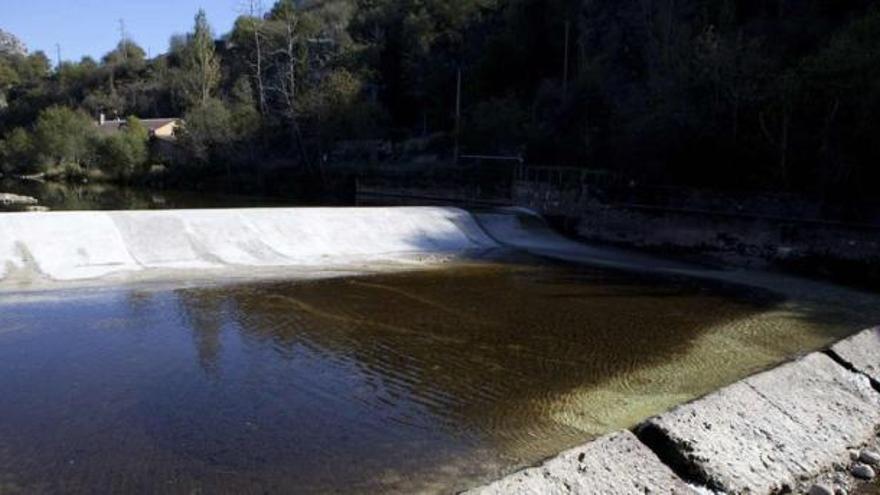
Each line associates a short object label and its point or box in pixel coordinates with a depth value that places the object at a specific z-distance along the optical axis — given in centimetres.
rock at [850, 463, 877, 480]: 550
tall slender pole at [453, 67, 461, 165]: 3562
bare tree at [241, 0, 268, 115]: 4372
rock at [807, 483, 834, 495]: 505
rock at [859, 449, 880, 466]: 575
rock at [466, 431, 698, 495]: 447
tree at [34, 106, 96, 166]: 5134
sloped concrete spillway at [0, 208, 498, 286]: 1285
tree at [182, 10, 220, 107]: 5266
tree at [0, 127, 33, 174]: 5347
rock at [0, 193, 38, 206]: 3113
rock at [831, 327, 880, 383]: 778
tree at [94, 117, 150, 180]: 4828
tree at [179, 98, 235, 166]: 4378
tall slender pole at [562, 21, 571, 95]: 3672
